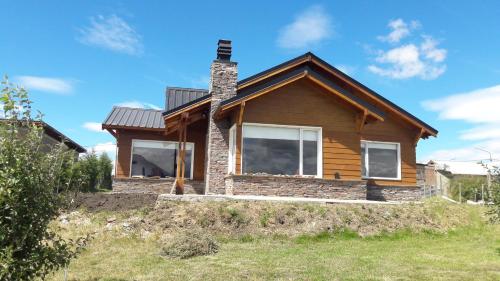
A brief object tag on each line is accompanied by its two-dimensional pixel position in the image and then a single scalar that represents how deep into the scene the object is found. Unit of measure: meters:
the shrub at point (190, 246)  8.95
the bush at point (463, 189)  29.26
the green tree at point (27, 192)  4.49
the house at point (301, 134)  14.41
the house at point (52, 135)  21.84
